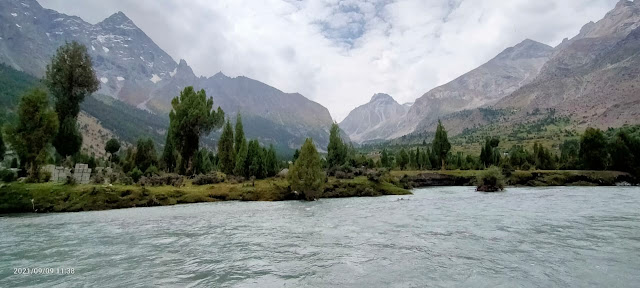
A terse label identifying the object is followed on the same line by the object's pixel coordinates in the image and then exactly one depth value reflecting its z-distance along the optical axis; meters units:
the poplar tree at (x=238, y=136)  74.31
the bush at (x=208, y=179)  56.09
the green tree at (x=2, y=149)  71.50
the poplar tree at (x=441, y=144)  99.00
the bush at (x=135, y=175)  57.78
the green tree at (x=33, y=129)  40.22
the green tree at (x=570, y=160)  97.32
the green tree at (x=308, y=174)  49.72
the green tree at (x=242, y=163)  63.22
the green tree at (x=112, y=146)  77.25
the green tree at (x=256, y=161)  63.32
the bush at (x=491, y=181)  64.19
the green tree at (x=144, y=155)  74.00
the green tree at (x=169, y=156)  77.18
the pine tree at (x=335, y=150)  79.25
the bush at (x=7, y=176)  38.59
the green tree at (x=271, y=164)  68.91
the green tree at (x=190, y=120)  61.47
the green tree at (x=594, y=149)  87.38
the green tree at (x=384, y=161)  111.44
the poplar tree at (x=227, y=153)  71.38
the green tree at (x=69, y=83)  52.19
